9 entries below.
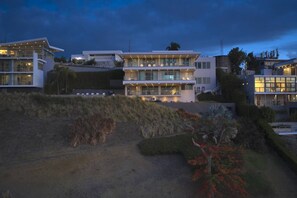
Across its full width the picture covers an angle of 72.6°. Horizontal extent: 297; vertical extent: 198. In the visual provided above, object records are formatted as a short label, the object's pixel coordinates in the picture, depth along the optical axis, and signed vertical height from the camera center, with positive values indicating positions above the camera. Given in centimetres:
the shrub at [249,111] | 2378 -132
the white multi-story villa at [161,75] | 3154 +394
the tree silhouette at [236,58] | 4480 +933
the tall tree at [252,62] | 4868 +914
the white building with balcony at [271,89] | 3180 +178
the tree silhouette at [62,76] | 3368 +395
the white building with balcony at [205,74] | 3598 +463
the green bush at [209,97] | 3269 +47
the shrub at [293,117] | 2631 -223
